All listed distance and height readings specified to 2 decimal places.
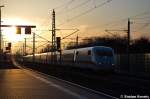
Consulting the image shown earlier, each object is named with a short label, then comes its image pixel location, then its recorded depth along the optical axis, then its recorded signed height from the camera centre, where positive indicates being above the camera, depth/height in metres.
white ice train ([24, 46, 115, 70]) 35.08 -0.58
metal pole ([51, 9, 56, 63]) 48.85 +2.65
